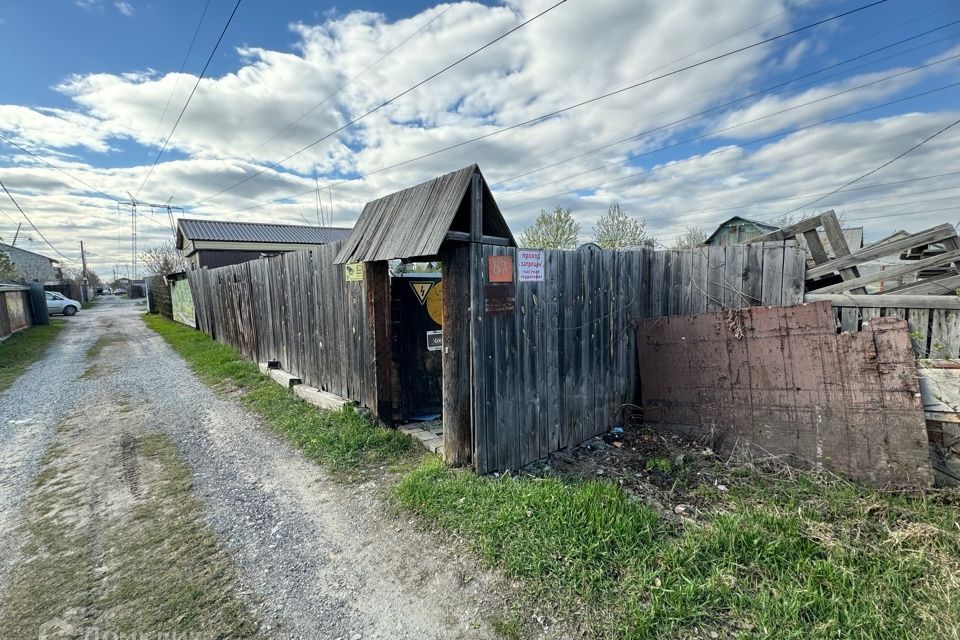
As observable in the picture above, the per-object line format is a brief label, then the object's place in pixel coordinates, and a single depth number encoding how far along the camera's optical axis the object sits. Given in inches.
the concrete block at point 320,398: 206.5
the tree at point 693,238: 950.0
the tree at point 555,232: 961.5
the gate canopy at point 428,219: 130.0
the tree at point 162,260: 1541.6
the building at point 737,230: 761.0
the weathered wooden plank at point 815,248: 169.0
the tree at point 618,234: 949.4
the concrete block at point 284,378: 253.9
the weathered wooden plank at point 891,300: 138.5
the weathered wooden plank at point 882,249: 151.2
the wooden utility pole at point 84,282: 1674.5
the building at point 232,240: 986.1
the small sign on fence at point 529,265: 141.2
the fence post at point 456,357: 133.3
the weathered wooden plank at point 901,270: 144.7
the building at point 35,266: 1571.5
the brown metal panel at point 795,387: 123.3
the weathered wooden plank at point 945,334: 138.9
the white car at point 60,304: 927.7
